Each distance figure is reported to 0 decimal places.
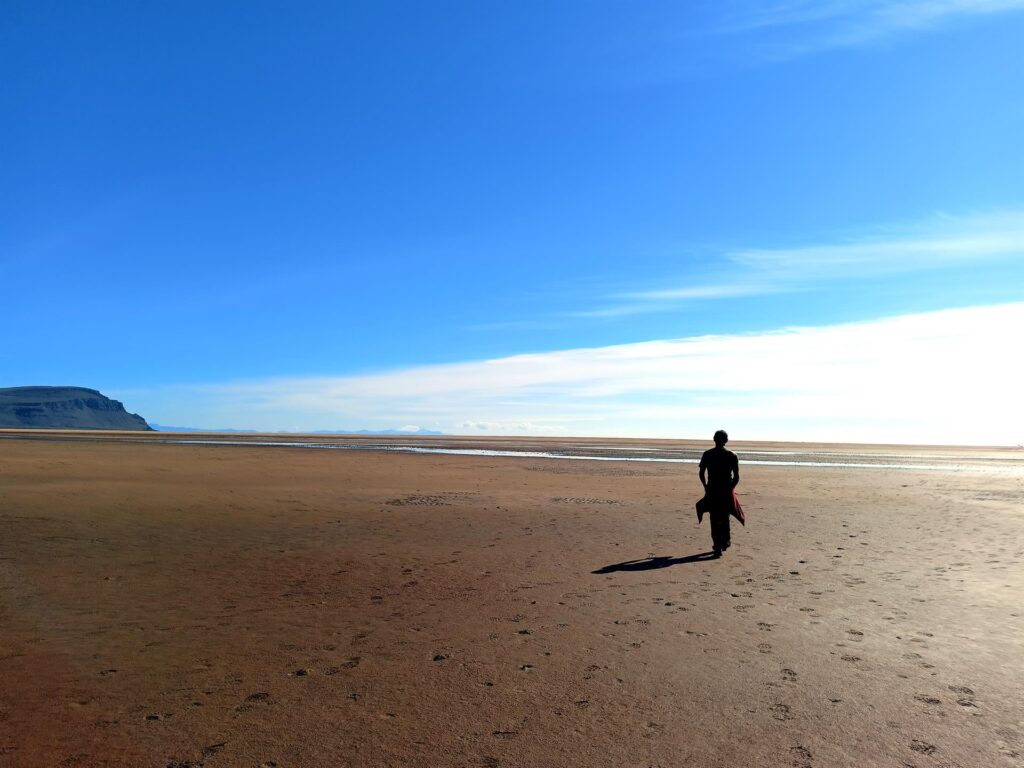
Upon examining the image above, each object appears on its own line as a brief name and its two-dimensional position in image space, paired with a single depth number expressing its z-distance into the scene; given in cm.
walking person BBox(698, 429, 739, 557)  1396
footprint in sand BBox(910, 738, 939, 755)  527
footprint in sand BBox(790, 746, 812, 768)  506
